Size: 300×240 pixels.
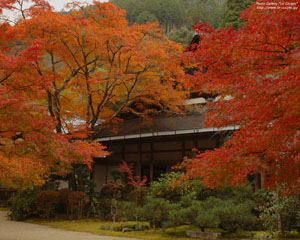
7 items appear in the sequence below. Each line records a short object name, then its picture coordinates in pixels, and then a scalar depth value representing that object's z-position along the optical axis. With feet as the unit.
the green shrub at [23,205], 45.96
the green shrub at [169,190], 38.29
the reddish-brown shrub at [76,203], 45.85
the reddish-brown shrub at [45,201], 45.27
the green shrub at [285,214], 29.53
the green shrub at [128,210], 36.36
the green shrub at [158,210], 33.78
